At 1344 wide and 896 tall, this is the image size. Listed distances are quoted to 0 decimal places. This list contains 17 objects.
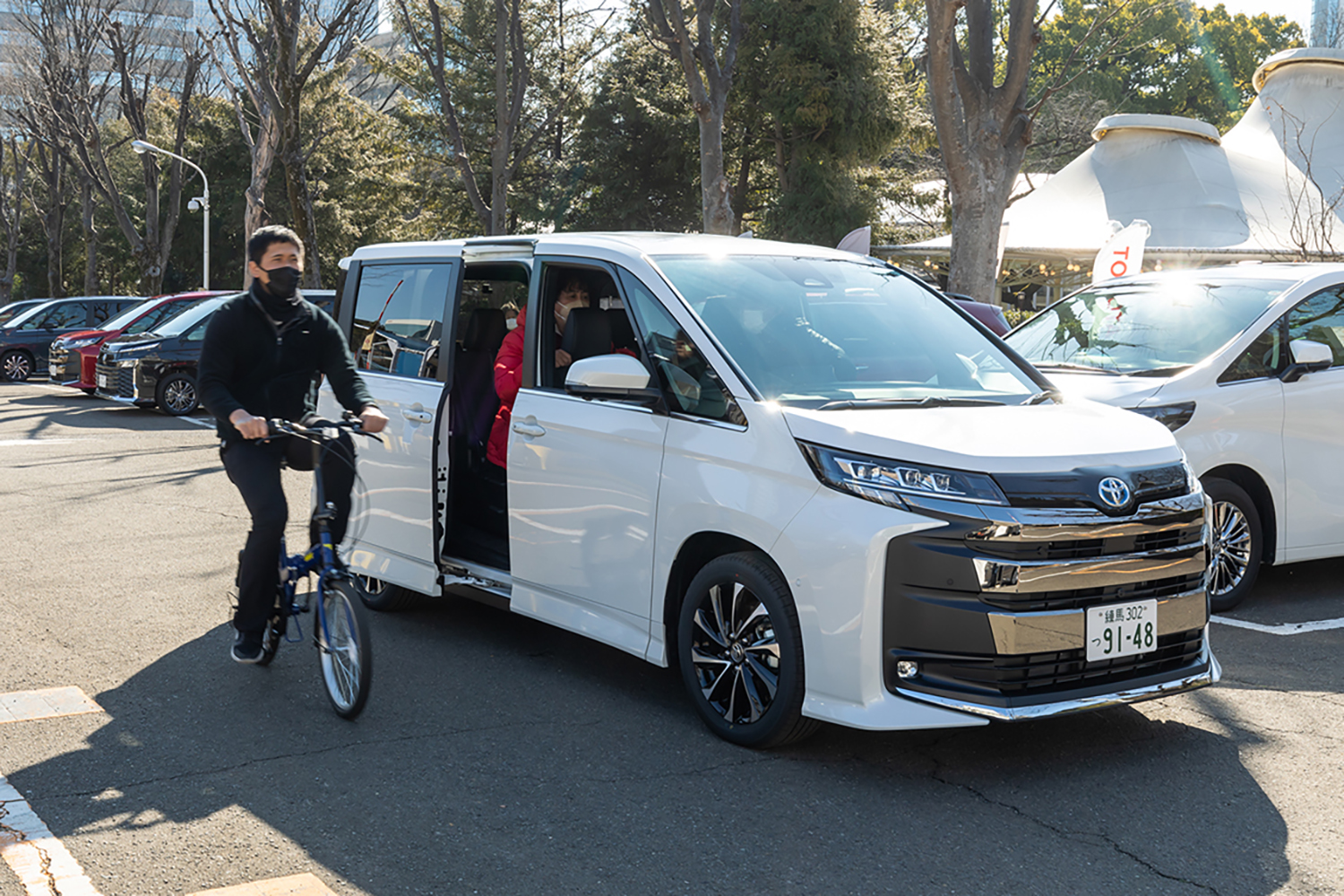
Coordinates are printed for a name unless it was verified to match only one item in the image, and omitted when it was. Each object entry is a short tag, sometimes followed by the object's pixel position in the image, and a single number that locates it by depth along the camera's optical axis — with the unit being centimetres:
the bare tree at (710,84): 1625
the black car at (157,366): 1827
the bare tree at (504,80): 2162
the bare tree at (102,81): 3067
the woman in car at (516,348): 572
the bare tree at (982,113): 1377
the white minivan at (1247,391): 655
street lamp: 3199
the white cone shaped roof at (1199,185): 2436
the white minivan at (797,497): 404
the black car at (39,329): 2564
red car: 1989
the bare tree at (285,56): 2244
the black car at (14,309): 2775
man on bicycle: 512
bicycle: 484
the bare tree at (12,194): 4256
